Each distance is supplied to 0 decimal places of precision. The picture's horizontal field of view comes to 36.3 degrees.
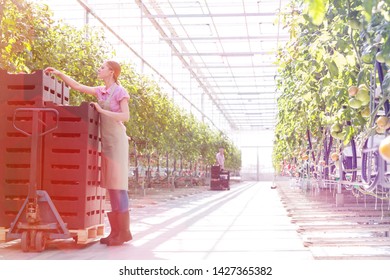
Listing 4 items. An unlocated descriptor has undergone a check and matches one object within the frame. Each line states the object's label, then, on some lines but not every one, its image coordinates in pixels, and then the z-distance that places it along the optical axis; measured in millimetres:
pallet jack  3896
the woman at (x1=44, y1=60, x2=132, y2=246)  4246
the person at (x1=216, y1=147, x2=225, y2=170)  18312
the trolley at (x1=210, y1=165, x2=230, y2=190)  19562
